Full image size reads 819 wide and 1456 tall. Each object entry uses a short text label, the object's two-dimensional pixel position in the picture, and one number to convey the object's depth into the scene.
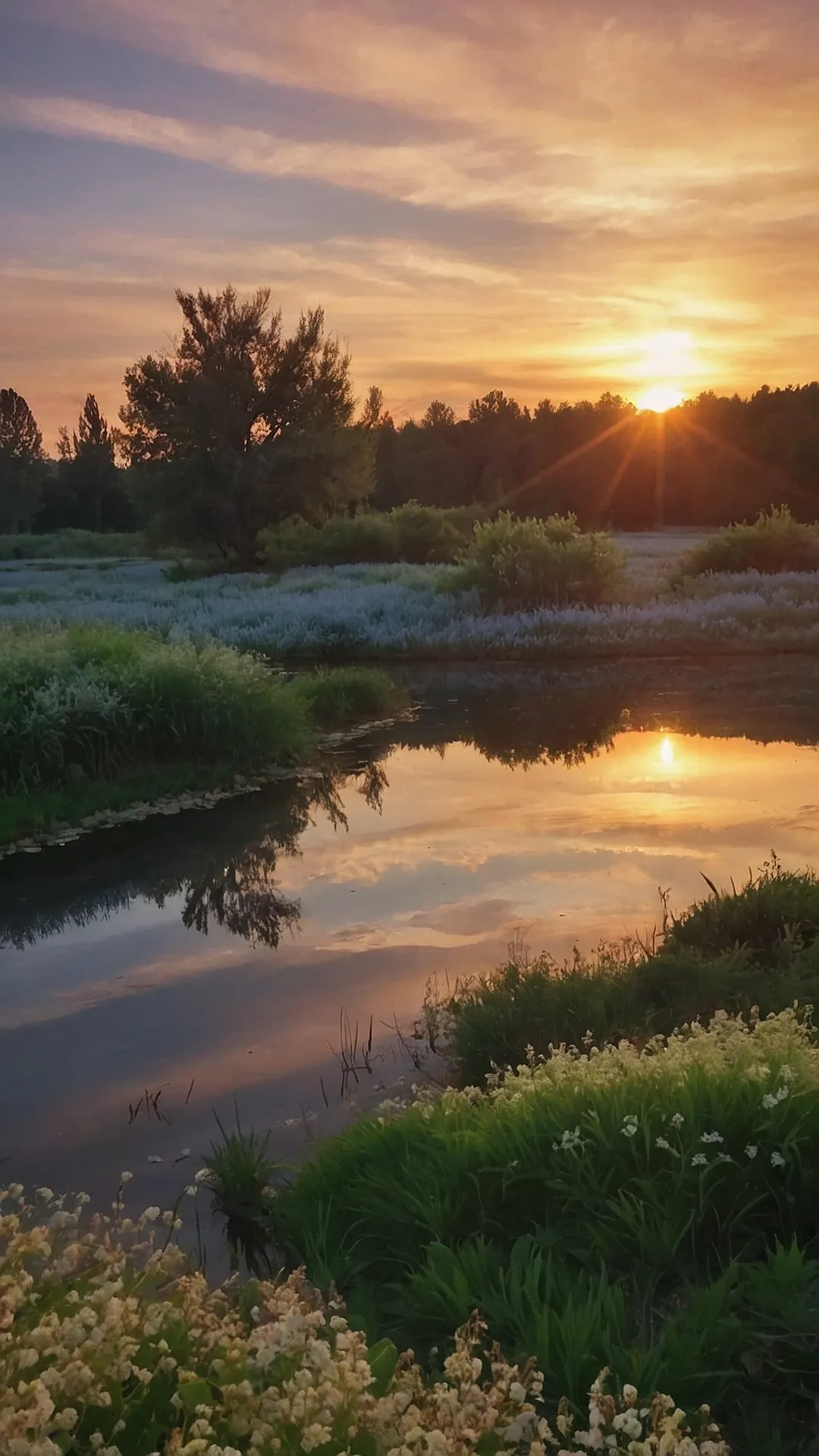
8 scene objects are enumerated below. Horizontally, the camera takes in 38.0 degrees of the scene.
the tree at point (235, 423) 39.25
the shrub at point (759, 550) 32.34
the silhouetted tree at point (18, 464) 78.31
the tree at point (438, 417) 73.37
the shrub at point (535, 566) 26.50
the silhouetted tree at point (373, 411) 43.91
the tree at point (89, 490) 83.56
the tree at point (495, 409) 70.62
